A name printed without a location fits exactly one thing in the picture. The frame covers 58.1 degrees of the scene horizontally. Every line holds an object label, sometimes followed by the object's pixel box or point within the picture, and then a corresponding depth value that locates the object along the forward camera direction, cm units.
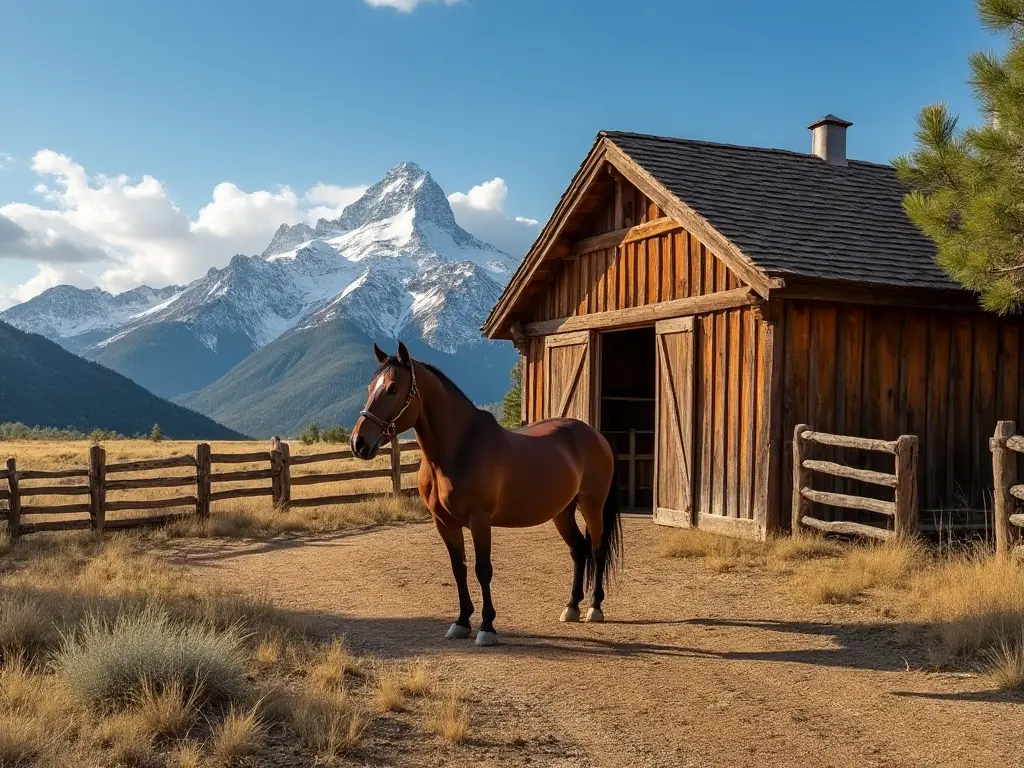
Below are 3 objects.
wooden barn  1141
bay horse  661
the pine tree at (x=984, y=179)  902
